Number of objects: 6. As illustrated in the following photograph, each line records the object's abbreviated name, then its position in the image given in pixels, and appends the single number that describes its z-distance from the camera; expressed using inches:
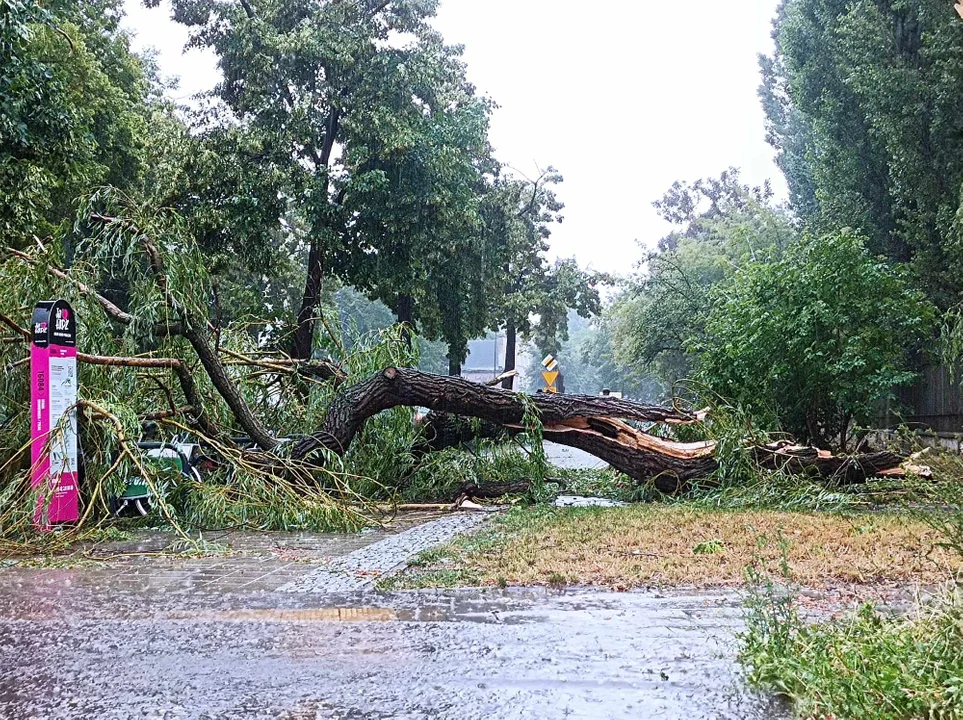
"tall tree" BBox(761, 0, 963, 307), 753.0
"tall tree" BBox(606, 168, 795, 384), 1221.1
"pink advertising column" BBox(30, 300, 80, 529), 350.6
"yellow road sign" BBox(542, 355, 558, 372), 1059.9
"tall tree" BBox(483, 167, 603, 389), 1256.8
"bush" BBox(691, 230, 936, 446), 527.2
